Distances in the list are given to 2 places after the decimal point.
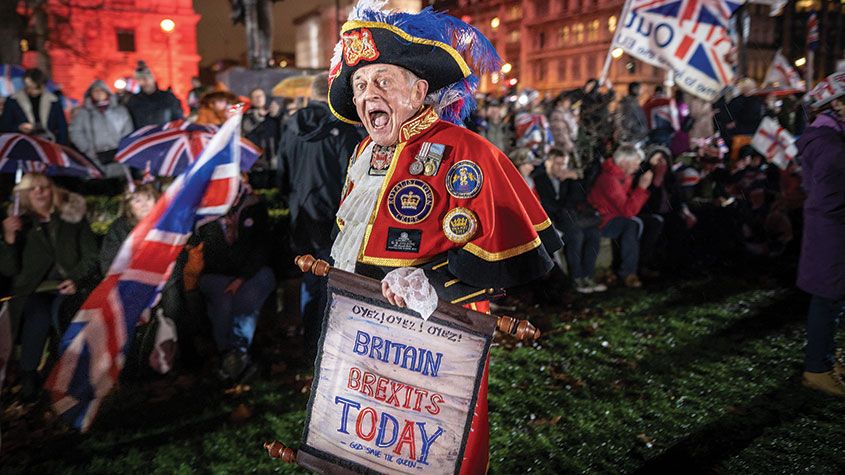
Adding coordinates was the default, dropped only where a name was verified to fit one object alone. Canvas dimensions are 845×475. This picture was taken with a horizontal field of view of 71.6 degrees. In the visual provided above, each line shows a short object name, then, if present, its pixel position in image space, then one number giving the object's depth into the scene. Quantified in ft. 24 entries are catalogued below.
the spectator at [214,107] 25.70
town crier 7.98
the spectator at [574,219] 23.38
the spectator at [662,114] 36.88
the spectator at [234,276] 15.87
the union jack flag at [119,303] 8.05
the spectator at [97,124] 29.25
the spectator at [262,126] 31.58
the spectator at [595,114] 36.70
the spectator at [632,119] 36.70
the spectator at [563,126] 34.35
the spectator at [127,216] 14.67
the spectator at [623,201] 24.02
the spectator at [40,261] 14.37
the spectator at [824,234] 13.35
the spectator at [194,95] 34.85
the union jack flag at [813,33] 61.66
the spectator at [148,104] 30.68
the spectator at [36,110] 26.45
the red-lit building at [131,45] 143.68
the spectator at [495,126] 33.80
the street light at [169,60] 155.22
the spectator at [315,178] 16.12
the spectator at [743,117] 39.09
